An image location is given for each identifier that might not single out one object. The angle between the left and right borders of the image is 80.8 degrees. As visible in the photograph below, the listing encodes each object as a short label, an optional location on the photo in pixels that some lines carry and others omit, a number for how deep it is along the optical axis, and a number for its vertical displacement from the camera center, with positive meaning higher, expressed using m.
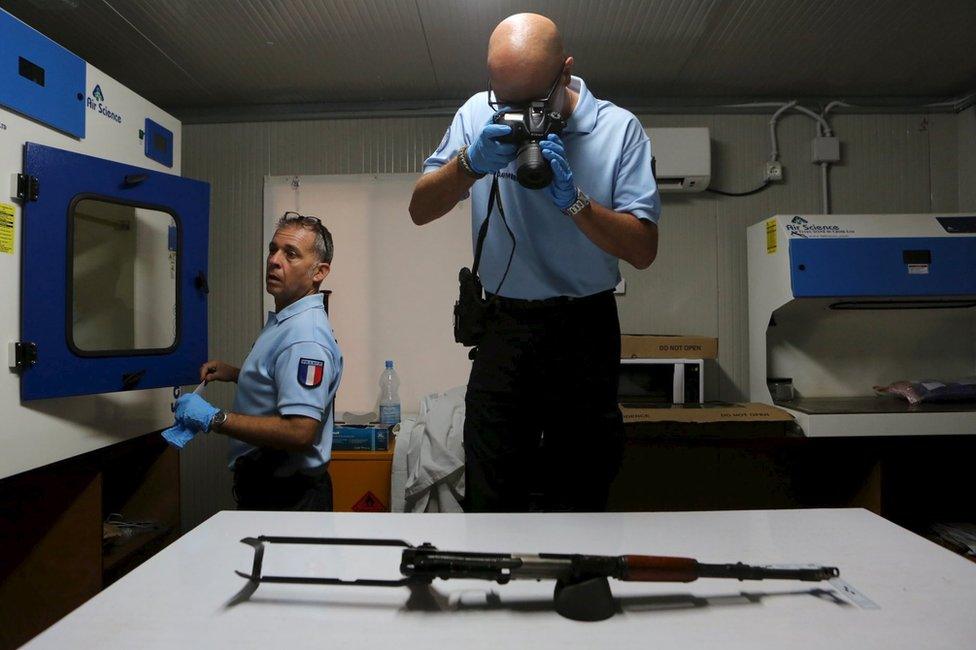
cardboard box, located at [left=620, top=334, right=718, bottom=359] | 2.67 -0.06
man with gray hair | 1.50 -0.20
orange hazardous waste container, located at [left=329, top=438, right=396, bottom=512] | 2.48 -0.62
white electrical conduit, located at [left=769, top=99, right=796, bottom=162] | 3.04 +1.09
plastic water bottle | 3.05 -0.27
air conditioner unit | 2.91 +0.93
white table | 0.53 -0.28
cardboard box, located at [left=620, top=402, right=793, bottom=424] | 2.40 -0.34
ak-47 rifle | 0.57 -0.25
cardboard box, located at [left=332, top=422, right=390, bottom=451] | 2.54 -0.46
